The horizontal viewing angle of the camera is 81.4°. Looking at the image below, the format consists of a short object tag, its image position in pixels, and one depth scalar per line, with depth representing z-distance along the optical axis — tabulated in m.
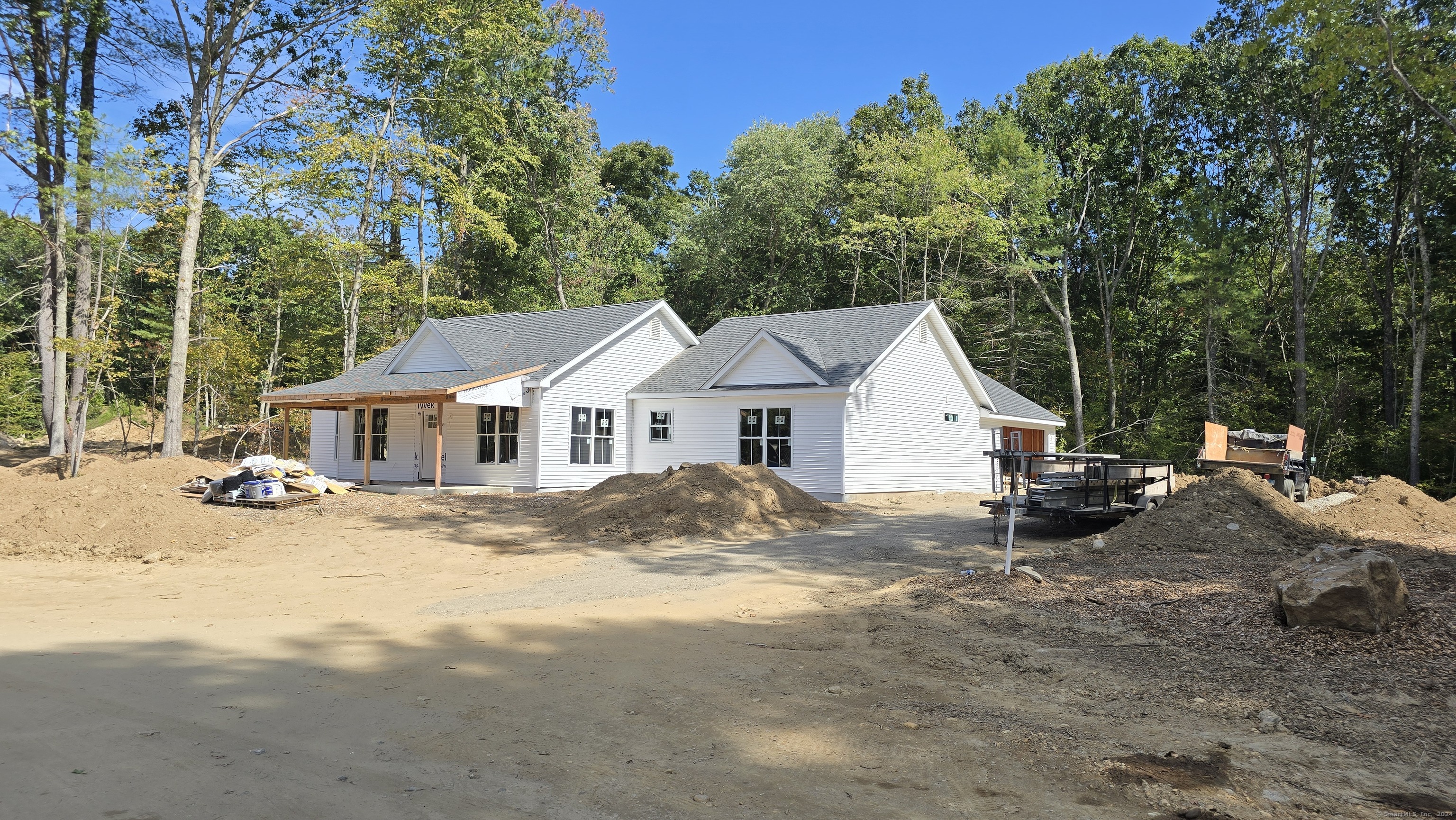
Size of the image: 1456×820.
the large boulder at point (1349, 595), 6.36
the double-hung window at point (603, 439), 24.08
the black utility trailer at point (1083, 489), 13.23
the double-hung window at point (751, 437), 22.44
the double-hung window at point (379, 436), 25.78
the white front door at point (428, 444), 24.72
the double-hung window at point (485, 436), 23.48
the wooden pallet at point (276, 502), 17.12
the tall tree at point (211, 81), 21.88
